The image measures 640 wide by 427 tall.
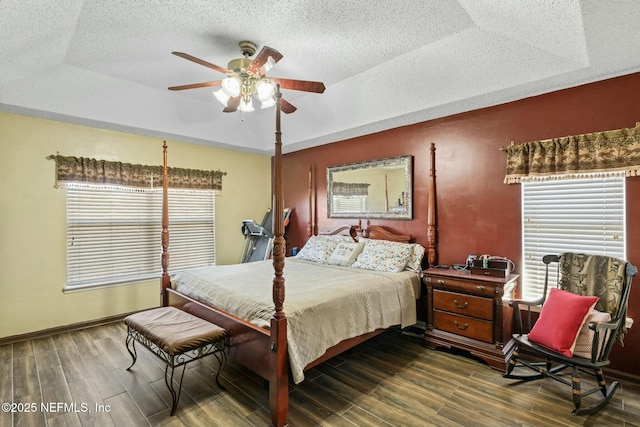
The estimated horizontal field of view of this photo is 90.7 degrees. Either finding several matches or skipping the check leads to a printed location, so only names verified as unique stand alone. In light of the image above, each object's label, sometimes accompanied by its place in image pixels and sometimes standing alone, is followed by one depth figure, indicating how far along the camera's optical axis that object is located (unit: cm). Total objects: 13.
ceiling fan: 235
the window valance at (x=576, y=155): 253
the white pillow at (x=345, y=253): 391
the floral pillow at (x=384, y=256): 351
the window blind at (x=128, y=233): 388
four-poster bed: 205
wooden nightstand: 281
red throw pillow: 228
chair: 220
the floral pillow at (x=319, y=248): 421
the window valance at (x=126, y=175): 373
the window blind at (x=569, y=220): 266
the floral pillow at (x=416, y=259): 357
